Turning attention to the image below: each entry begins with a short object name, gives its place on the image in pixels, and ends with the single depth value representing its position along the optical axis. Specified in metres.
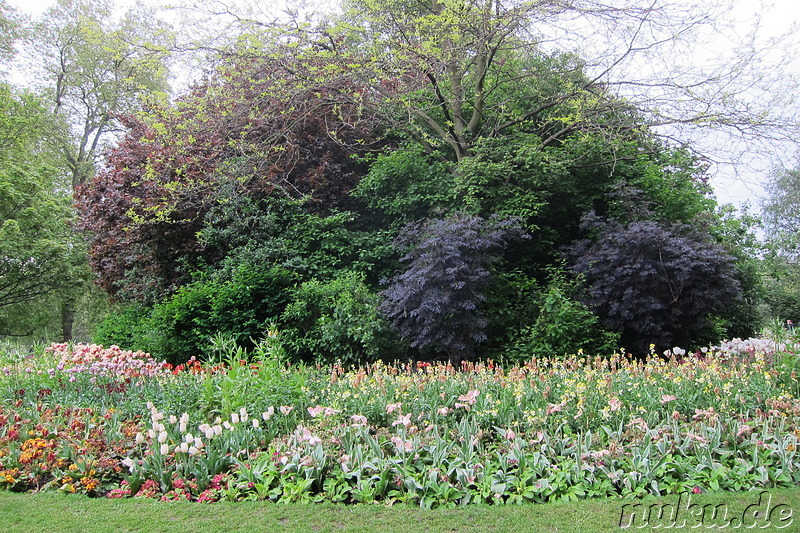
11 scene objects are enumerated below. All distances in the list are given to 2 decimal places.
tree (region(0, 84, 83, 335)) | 13.34
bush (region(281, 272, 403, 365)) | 7.39
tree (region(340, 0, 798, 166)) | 7.80
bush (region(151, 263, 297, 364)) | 8.61
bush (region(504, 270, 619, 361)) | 7.27
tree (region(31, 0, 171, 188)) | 17.00
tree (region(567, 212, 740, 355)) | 7.43
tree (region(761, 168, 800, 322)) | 15.05
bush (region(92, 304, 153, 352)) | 9.38
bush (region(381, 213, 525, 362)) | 7.19
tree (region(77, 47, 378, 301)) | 8.82
